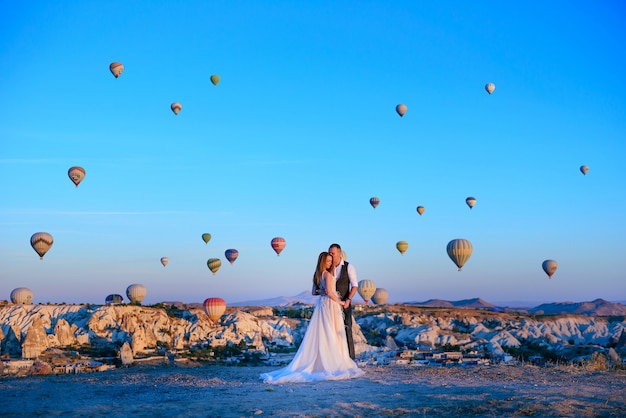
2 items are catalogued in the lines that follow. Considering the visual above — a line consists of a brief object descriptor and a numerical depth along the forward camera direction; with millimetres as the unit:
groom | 14083
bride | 13359
